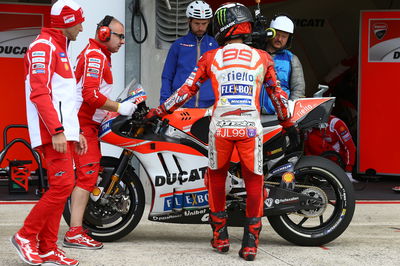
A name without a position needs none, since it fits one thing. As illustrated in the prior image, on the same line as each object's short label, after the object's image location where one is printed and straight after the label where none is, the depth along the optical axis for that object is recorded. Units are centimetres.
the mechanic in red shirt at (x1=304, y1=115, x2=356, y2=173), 2056
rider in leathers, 1105
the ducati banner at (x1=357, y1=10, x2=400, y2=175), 2087
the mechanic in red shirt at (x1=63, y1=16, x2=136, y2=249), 1152
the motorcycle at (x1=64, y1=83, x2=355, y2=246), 1186
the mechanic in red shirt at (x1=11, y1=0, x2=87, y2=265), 990
